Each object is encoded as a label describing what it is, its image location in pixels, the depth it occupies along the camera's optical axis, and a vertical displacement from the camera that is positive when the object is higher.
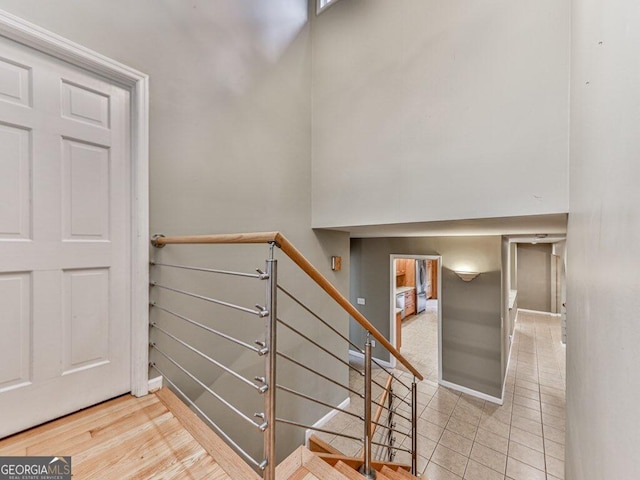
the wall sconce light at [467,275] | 3.86 -0.51
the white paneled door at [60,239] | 1.18 -0.01
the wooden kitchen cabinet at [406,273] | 7.96 -1.02
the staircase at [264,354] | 0.98 -0.79
